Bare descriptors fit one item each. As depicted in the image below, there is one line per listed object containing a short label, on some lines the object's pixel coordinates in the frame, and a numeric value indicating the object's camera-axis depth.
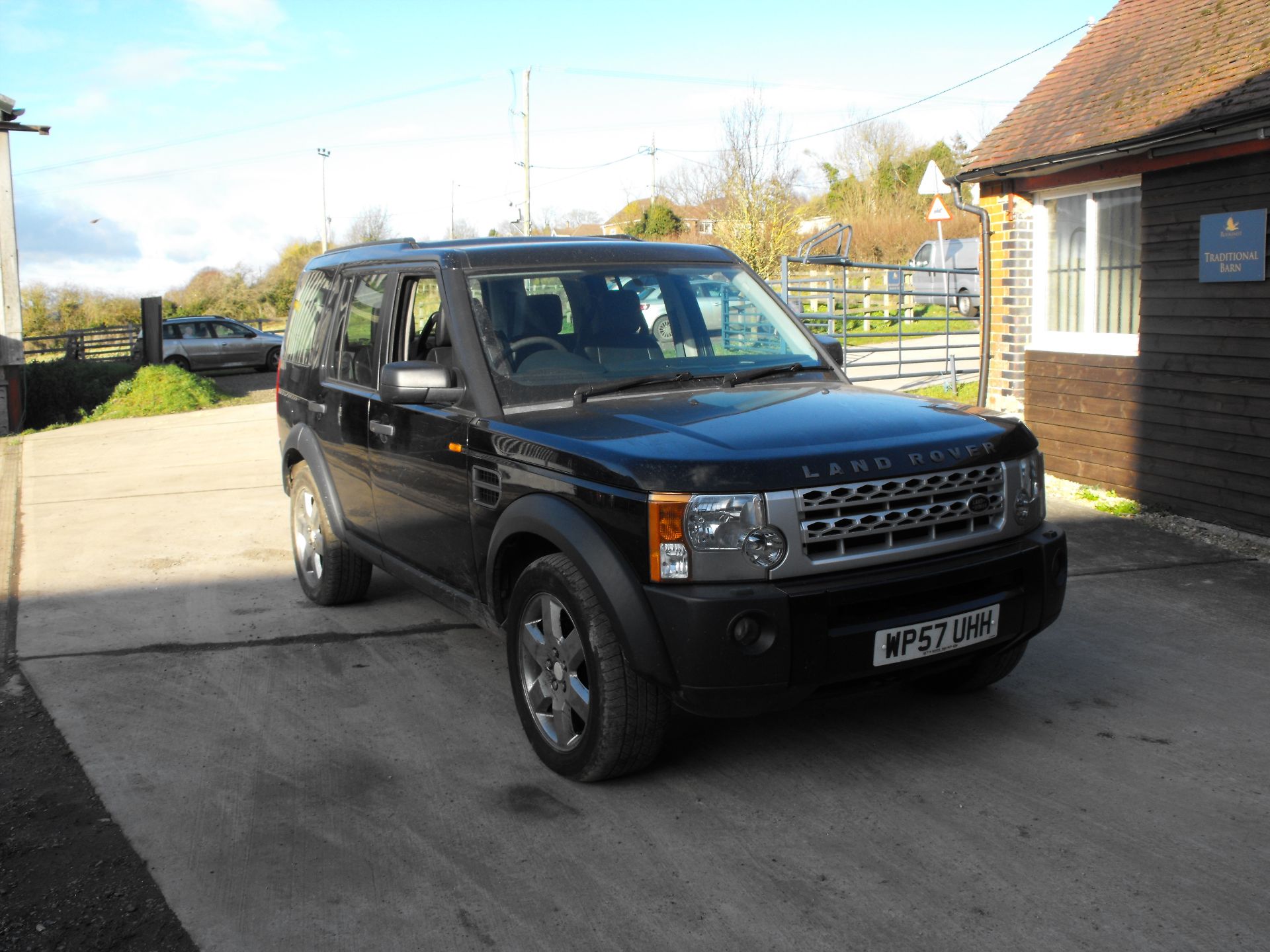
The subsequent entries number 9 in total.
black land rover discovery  3.59
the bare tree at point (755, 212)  26.02
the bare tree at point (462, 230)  73.56
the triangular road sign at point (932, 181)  16.97
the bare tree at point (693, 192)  33.97
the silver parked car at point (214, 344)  27.95
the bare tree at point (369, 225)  67.00
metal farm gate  14.33
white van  31.22
